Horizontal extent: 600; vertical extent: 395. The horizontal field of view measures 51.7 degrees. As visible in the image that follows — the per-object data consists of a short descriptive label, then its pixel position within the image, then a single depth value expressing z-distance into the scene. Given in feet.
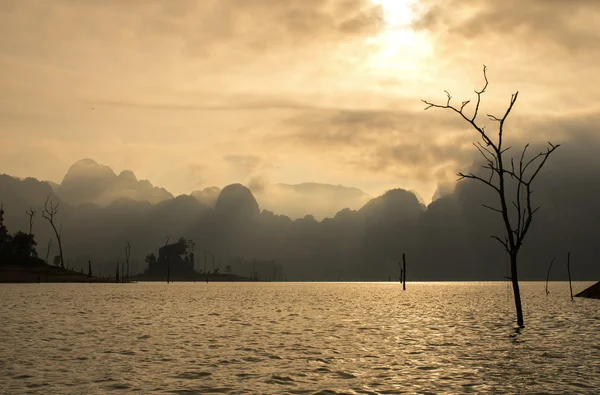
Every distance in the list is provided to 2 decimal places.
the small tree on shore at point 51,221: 645.34
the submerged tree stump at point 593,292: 307.35
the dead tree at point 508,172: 133.69
